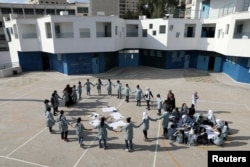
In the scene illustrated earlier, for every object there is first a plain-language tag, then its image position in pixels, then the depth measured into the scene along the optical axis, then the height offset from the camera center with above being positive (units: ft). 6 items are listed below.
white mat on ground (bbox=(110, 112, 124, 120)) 43.52 -18.24
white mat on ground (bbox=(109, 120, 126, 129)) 39.88 -18.29
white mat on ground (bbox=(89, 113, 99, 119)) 43.99 -18.21
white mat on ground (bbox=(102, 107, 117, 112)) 47.88 -18.19
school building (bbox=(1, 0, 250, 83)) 72.83 -3.55
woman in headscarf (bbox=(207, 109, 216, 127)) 37.63 -16.15
